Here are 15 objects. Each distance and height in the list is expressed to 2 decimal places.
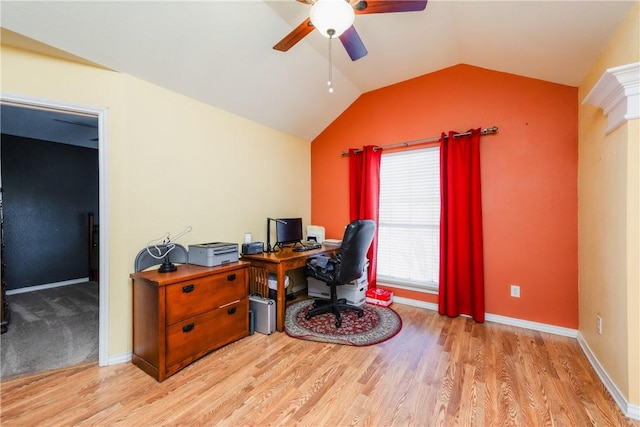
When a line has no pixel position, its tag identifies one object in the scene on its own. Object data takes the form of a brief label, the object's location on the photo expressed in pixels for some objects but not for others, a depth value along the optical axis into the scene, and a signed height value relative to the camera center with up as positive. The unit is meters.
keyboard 3.19 -0.41
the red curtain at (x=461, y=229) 2.82 -0.16
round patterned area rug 2.45 -1.13
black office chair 2.55 -0.53
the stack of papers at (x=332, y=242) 3.64 -0.39
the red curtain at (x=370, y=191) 3.48 +0.29
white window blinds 3.20 -0.07
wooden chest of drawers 1.87 -0.77
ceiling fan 1.42 +1.18
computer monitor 3.28 -0.21
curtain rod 2.81 +0.87
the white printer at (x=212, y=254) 2.29 -0.35
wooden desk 2.58 -0.50
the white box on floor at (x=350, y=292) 3.19 -0.97
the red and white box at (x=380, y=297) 3.30 -1.04
